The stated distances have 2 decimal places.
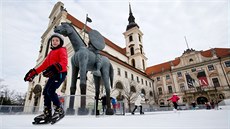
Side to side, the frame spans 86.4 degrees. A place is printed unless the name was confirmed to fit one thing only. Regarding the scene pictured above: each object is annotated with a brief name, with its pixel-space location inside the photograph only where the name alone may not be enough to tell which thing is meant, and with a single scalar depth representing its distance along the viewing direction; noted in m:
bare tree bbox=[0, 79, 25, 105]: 26.19
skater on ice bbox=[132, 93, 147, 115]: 7.67
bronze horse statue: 4.45
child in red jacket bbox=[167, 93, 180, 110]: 8.41
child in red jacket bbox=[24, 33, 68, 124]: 2.13
